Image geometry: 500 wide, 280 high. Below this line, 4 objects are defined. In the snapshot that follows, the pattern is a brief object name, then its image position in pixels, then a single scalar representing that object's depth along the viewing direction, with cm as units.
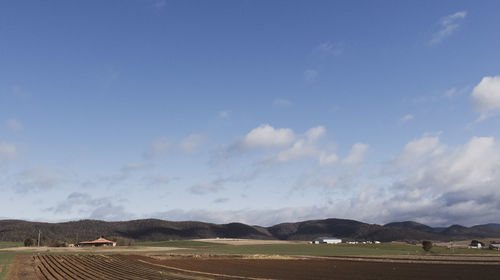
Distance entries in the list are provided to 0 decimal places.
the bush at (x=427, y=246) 15525
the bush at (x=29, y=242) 16504
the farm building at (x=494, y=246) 18290
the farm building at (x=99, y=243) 16655
